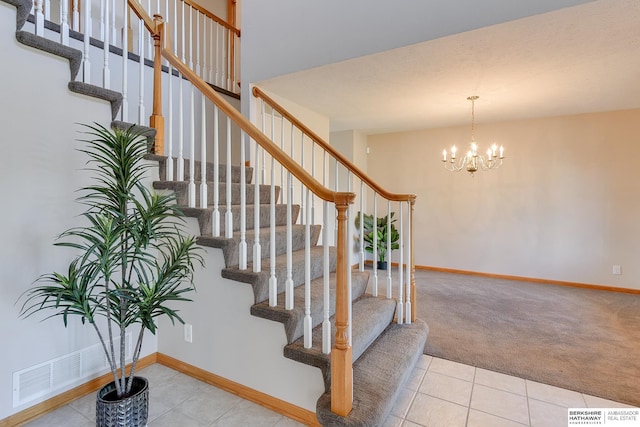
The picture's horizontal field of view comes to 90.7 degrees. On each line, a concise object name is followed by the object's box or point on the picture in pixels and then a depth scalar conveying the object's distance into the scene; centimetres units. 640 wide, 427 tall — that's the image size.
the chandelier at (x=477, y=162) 471
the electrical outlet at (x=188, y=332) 219
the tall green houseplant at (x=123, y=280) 149
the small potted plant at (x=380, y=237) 517
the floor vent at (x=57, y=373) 174
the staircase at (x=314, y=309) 165
